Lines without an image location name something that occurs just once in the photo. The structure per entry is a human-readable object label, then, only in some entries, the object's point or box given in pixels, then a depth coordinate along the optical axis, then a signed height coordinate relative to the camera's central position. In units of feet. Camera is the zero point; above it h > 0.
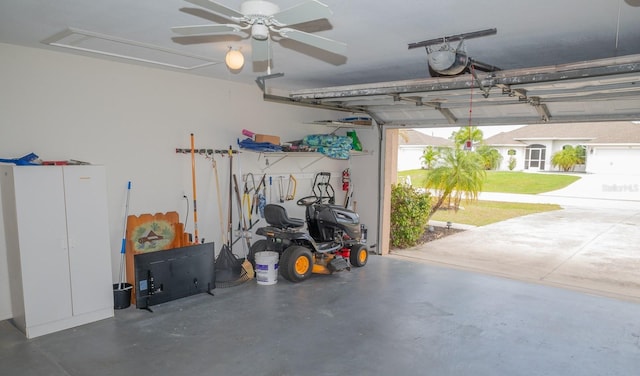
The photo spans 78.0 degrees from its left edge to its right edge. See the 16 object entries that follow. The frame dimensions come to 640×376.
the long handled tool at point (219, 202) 17.53 -2.15
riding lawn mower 16.70 -3.95
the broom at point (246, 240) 16.92 -4.13
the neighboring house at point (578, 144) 57.52 +1.46
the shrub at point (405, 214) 25.02 -3.87
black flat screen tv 13.66 -4.34
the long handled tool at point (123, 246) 14.29 -3.32
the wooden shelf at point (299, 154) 18.95 +0.00
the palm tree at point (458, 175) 30.76 -1.66
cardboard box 17.49 +0.71
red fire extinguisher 23.27 -1.53
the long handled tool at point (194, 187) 16.26 -1.36
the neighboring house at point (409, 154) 62.69 -0.02
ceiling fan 6.23 +2.36
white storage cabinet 11.48 -2.79
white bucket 16.42 -4.74
